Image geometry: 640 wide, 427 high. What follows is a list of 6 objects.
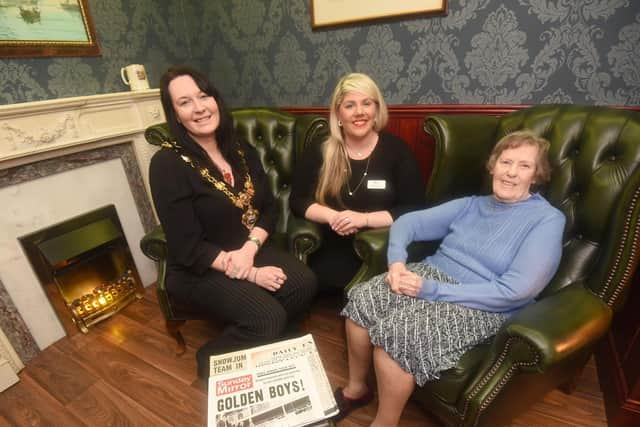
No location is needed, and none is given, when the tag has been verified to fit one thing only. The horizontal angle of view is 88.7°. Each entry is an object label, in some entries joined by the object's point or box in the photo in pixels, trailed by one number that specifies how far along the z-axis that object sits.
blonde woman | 1.51
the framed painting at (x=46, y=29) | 1.57
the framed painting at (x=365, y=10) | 1.67
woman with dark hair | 1.33
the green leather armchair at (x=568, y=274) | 0.89
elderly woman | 1.04
